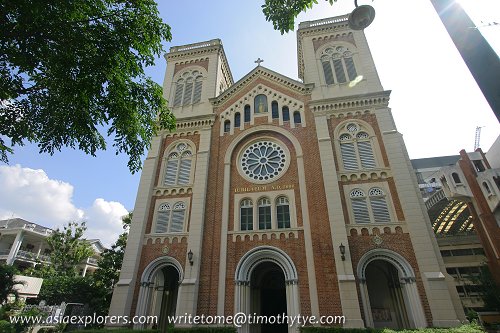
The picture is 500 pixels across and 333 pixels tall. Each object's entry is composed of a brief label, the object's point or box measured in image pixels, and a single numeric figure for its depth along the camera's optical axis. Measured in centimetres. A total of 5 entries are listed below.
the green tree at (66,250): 2822
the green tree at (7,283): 1838
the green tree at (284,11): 740
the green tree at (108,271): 2256
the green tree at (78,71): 811
